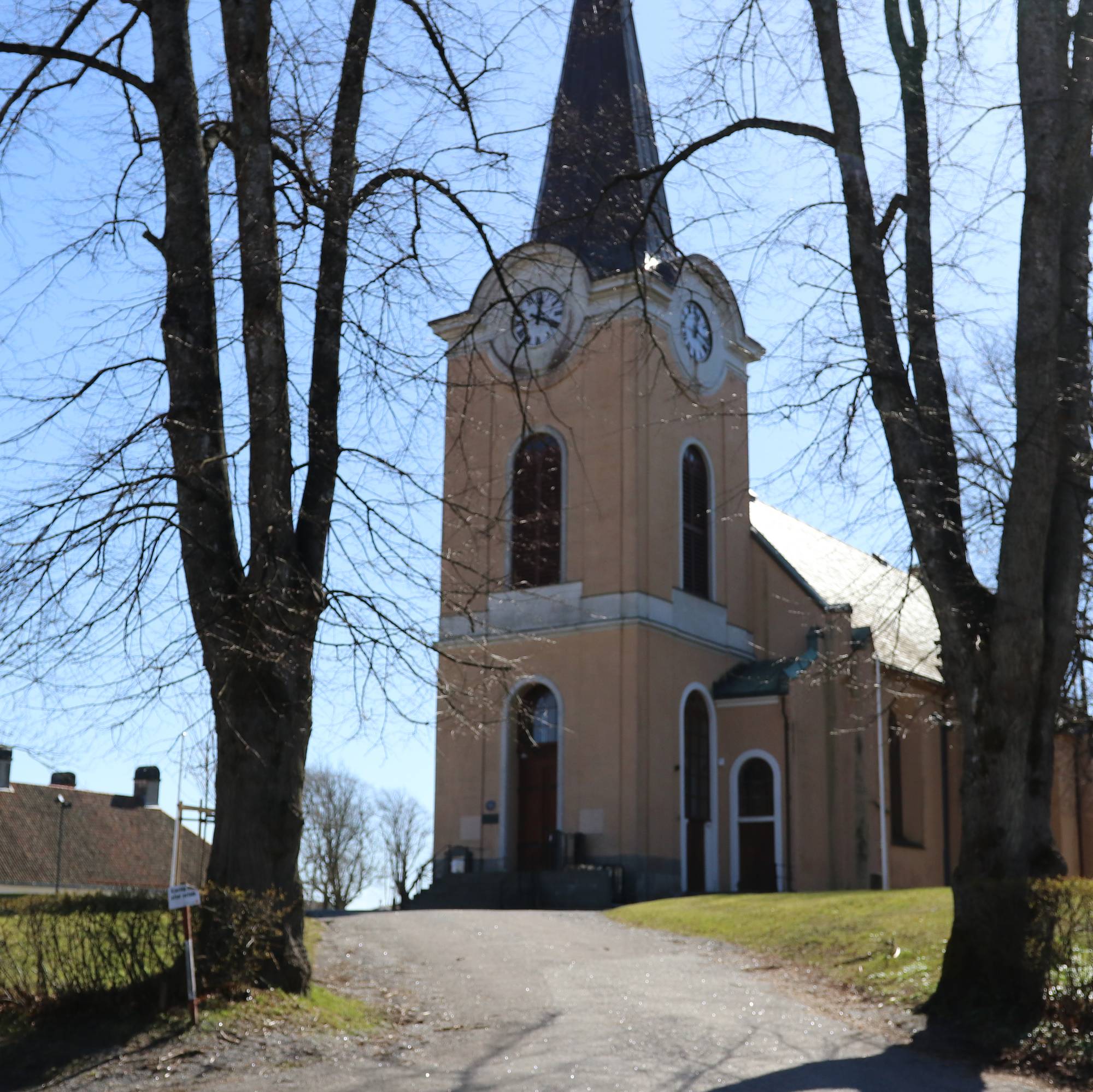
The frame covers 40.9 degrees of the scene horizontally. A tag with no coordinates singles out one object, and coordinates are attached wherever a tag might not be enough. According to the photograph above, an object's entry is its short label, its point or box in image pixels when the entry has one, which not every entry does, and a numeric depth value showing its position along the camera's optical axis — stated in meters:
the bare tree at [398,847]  65.75
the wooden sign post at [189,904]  10.41
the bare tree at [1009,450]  11.86
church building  30.81
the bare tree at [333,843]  59.44
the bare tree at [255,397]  11.52
